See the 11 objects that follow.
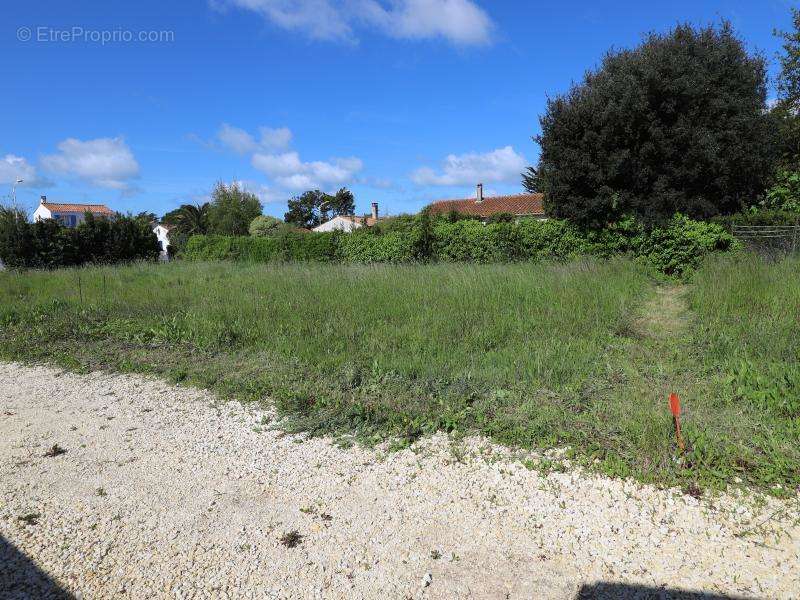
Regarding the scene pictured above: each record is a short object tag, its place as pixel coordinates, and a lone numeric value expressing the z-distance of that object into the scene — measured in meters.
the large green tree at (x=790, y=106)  18.11
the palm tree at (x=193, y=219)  48.91
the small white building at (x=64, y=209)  67.38
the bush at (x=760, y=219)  12.85
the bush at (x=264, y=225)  38.28
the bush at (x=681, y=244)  12.19
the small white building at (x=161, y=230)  69.90
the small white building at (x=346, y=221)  52.47
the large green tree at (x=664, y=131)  14.27
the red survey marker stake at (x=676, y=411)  3.66
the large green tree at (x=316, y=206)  74.19
